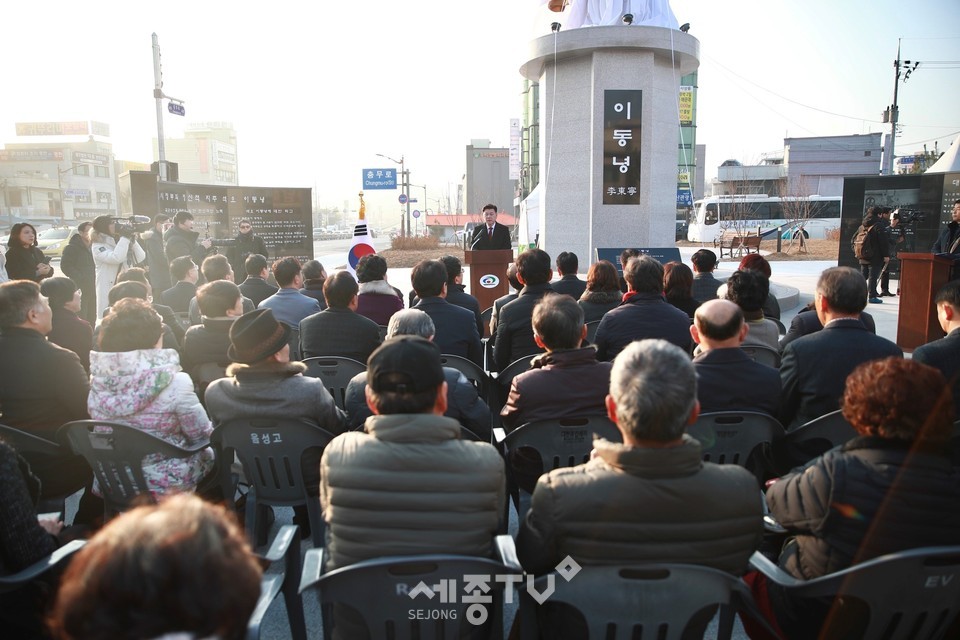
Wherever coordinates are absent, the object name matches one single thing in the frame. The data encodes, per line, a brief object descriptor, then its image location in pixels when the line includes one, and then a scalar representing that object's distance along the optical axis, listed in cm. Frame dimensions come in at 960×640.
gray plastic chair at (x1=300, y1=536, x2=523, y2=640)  166
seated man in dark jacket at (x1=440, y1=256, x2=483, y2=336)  545
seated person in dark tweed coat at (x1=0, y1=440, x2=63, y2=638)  187
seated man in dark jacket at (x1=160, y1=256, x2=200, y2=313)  603
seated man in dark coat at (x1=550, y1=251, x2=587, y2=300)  594
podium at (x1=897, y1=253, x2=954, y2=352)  716
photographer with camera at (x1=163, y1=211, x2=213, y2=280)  860
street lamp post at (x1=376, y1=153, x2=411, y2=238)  3928
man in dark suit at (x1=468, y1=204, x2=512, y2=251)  914
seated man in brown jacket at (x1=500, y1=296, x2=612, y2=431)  288
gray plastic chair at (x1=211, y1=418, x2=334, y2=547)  278
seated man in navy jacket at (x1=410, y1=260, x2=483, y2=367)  448
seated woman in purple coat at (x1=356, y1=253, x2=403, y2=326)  531
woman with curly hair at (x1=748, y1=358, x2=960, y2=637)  179
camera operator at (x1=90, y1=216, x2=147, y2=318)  829
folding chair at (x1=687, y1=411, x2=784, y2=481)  268
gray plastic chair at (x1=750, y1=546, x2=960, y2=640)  164
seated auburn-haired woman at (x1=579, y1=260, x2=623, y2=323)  508
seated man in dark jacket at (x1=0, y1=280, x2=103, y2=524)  297
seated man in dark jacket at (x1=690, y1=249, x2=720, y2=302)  584
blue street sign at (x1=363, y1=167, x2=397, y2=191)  2833
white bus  3400
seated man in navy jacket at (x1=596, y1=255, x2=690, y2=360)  408
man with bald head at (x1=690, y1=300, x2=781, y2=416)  291
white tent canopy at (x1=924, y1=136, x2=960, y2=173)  1823
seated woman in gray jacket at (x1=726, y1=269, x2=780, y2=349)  397
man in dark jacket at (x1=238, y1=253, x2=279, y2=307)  632
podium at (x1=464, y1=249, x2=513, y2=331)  875
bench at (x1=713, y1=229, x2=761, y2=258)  2199
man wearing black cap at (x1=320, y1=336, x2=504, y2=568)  186
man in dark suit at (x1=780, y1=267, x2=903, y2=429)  301
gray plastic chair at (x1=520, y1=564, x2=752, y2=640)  165
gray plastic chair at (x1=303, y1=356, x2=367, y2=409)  396
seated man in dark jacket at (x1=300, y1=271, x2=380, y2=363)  426
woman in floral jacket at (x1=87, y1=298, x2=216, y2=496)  282
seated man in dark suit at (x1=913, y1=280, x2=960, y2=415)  307
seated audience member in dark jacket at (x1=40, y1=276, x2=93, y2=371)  449
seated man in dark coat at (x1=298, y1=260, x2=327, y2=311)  659
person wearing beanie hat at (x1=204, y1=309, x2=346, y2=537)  284
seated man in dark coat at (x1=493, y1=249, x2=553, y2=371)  457
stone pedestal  1130
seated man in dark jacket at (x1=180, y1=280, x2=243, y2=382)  402
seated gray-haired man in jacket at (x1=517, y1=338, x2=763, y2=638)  174
